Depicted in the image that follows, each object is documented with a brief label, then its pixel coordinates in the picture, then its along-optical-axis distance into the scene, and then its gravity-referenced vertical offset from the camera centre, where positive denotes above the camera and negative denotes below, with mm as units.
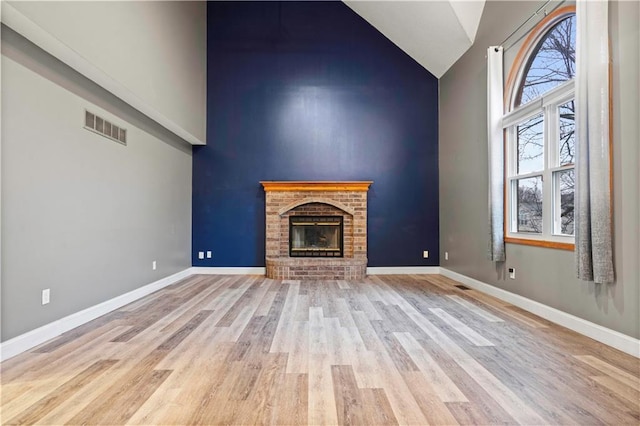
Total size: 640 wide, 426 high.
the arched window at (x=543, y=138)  3059 +863
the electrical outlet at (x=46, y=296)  2553 -641
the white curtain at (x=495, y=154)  3873 +783
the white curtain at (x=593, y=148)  2457 +550
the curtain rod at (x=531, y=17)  3109 +2143
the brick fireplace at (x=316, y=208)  5523 +163
